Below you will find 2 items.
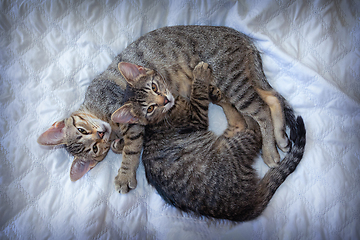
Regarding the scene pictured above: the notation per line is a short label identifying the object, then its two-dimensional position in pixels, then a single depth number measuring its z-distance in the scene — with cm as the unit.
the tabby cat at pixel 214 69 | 52
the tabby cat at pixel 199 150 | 50
